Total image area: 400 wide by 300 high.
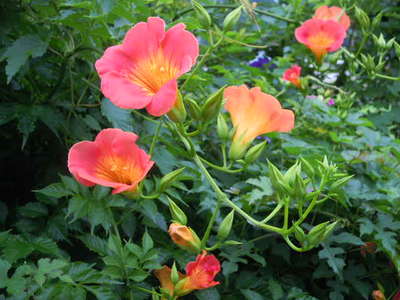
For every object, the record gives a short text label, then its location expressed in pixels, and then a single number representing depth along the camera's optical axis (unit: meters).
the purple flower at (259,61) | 0.86
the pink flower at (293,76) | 0.72
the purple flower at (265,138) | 0.62
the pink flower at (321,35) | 0.65
